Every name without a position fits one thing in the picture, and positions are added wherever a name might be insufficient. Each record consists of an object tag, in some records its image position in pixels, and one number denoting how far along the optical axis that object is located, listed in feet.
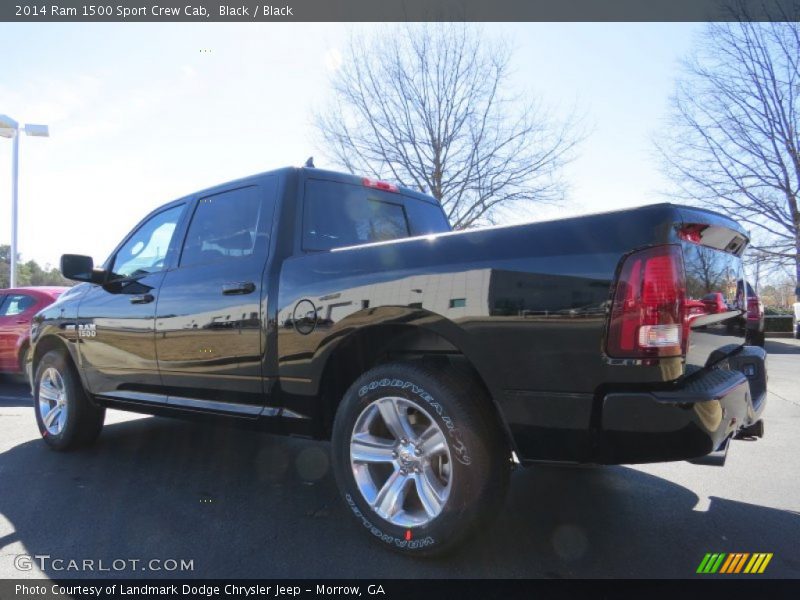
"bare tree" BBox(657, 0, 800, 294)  69.51
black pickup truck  6.91
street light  58.85
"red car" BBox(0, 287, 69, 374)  27.58
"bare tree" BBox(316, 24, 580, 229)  61.67
